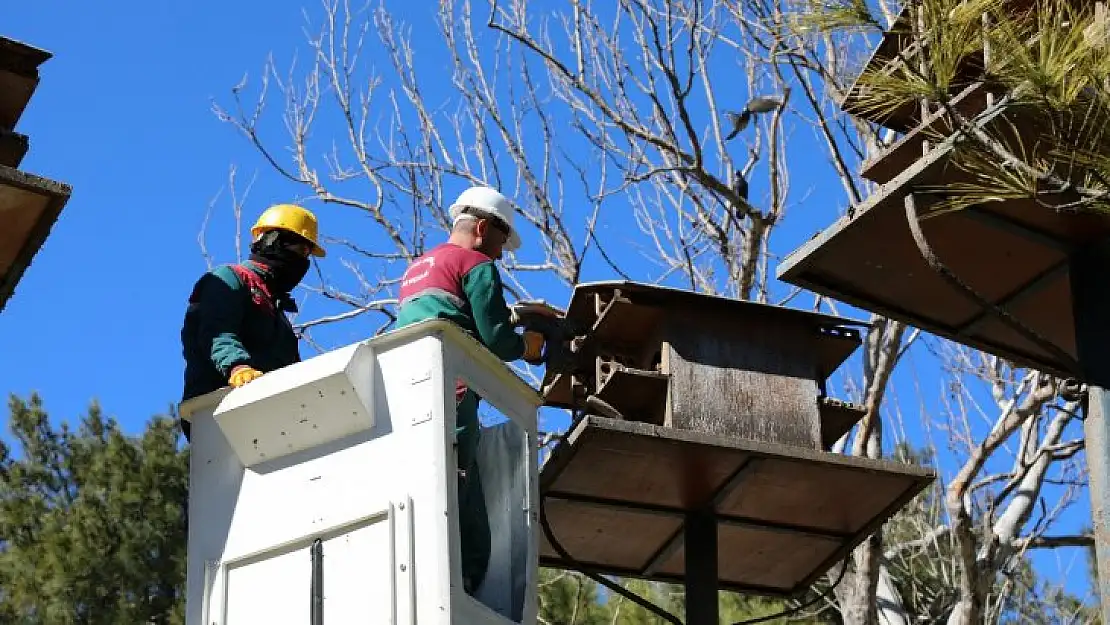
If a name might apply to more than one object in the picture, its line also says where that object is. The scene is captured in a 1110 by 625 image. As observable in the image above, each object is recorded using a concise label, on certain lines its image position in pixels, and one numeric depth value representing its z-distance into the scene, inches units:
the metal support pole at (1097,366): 222.7
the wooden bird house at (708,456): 299.6
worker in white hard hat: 238.4
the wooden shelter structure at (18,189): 235.1
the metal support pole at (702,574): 307.6
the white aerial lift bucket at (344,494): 221.9
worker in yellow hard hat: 252.4
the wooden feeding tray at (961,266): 233.0
